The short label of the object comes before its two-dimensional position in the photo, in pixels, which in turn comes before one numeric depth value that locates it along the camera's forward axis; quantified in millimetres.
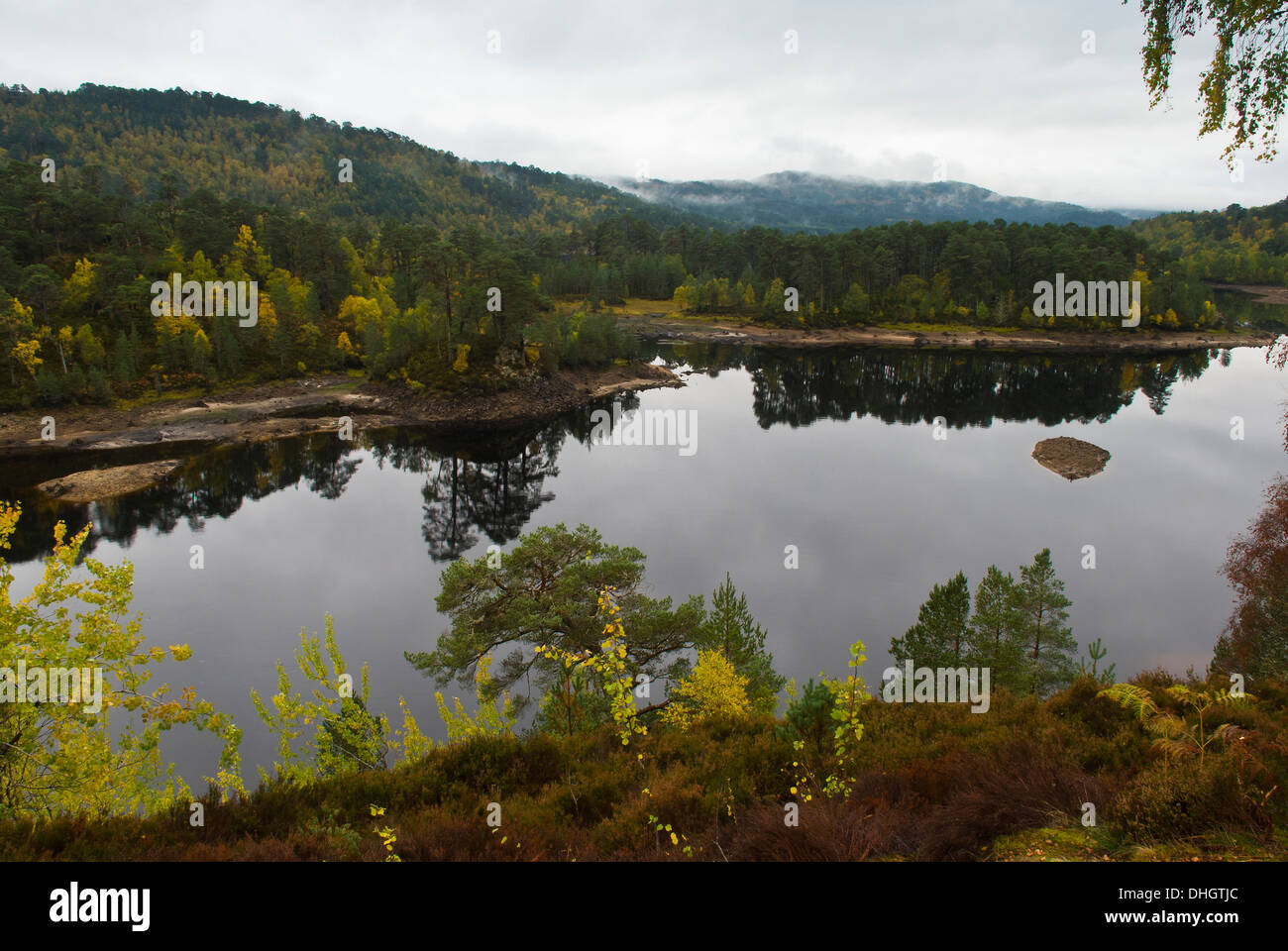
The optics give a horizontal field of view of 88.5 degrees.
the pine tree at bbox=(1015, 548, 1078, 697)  22812
